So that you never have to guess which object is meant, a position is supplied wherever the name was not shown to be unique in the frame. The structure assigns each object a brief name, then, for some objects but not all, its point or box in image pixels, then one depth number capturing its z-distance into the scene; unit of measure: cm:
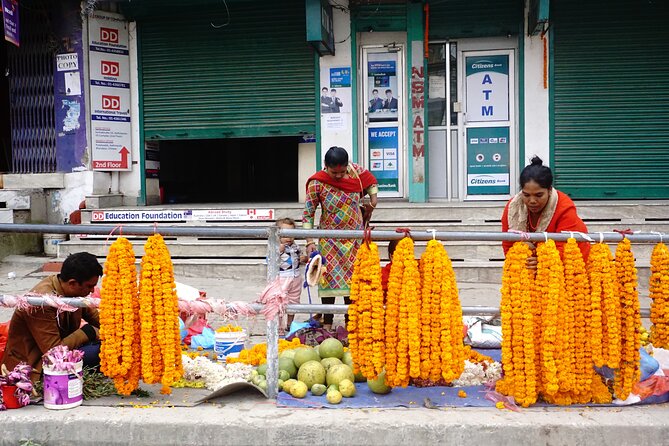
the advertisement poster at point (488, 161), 1002
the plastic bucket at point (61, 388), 352
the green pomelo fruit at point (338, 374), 375
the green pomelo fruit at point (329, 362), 393
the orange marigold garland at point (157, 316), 352
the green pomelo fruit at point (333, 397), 357
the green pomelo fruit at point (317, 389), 370
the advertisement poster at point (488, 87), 995
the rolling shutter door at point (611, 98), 952
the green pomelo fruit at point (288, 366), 396
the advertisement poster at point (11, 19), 956
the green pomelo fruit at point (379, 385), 369
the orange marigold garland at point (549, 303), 334
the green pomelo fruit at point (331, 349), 416
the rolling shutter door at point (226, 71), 1017
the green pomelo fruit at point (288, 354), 409
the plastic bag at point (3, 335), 453
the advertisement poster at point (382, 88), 1009
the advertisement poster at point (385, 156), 1011
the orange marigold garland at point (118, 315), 351
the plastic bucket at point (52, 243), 954
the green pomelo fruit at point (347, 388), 365
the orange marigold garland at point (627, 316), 342
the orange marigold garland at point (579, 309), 339
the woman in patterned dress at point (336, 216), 559
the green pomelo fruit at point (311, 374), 379
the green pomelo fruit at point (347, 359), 408
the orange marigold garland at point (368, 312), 343
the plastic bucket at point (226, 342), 479
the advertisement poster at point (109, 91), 1012
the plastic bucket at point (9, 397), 355
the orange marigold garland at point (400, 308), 339
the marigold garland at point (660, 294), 344
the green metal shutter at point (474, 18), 965
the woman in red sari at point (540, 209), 370
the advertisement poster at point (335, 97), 998
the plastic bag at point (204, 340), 526
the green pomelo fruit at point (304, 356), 402
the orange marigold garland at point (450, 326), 338
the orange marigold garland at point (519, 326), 337
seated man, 379
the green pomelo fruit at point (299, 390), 365
